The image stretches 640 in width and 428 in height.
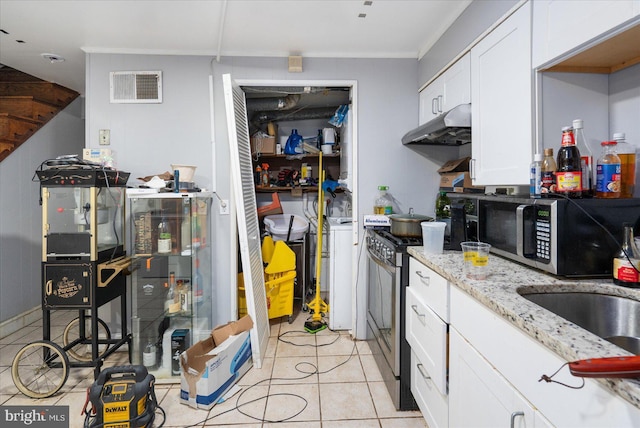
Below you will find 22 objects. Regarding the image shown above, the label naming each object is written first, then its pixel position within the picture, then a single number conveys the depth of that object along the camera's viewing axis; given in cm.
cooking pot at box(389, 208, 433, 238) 216
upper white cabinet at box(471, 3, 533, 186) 148
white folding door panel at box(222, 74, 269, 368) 245
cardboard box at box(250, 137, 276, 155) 376
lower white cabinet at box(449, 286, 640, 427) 69
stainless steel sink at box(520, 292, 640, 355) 103
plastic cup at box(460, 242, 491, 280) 142
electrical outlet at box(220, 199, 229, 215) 282
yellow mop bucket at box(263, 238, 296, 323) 317
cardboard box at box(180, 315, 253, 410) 198
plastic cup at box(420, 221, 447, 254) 176
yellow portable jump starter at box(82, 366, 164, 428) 167
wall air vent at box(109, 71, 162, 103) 272
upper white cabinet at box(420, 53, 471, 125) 202
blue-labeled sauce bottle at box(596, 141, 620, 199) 122
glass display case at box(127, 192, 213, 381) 232
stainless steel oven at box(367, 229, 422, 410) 193
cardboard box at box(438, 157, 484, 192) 230
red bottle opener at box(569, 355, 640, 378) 61
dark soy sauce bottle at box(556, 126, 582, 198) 124
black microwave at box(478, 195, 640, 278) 121
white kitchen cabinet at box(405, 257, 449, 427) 145
